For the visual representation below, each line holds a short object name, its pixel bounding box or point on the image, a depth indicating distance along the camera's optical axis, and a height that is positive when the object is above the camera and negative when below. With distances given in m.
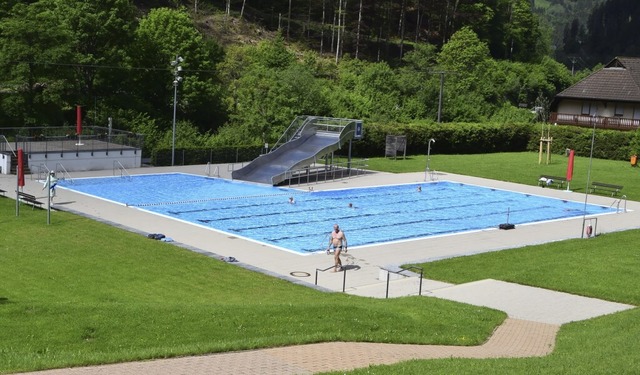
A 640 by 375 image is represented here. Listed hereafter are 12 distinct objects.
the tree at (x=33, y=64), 45.97 +1.46
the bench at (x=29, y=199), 31.25 -4.27
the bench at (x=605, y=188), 42.34 -3.42
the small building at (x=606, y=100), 64.38 +1.97
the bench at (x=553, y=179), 44.66 -3.32
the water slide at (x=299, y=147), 43.28 -2.32
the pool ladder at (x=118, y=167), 44.52 -4.03
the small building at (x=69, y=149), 41.09 -3.06
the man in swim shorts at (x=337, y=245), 24.06 -4.08
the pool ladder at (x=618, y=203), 38.40 -3.82
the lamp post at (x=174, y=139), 44.97 -2.39
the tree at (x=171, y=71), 54.84 +1.95
